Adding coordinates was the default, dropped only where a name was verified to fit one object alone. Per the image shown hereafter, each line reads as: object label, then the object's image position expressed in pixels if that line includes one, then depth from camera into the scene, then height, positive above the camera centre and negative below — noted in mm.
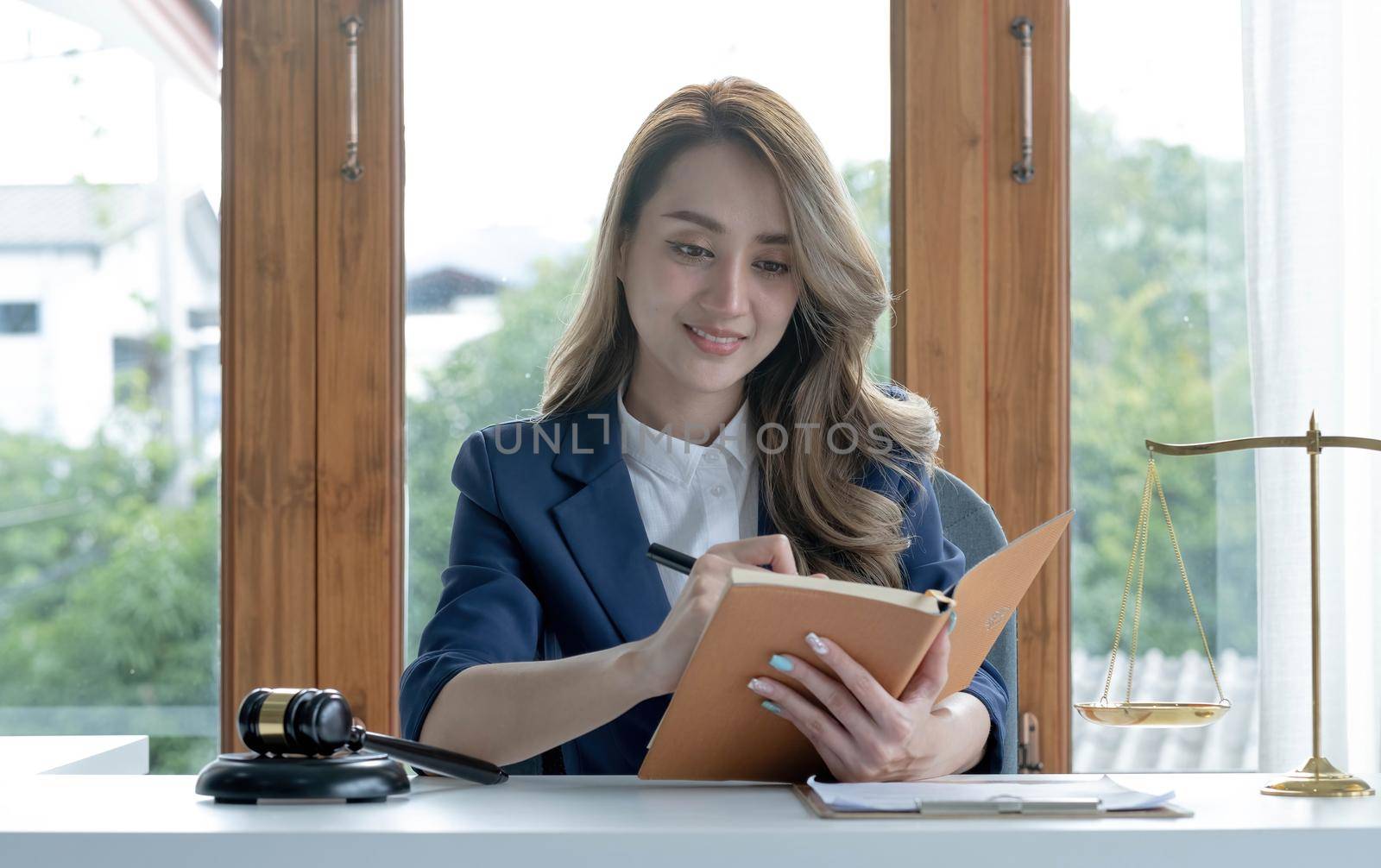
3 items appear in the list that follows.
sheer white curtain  2166 +176
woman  1454 +13
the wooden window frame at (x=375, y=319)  2211 +224
